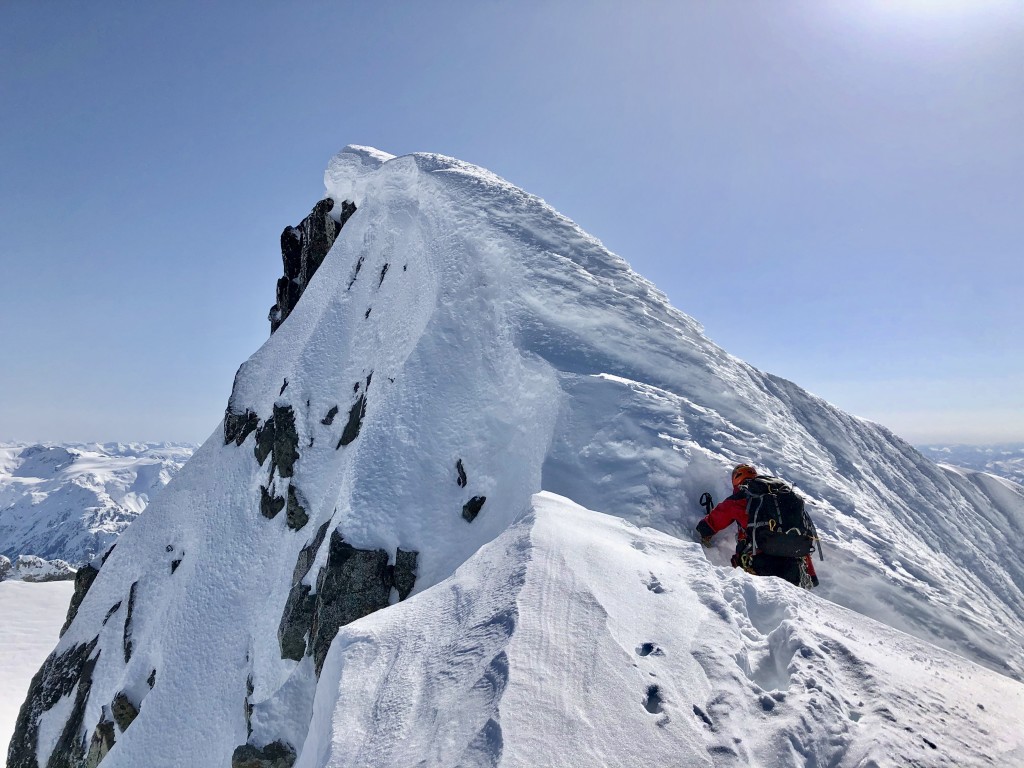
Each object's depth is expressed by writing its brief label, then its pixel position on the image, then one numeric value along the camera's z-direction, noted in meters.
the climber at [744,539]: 7.23
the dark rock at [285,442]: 15.23
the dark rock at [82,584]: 21.62
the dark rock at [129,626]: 16.12
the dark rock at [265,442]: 16.97
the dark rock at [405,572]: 9.17
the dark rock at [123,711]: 13.87
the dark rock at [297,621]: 9.98
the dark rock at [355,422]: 13.93
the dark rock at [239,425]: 19.25
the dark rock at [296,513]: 13.50
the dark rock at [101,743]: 14.18
